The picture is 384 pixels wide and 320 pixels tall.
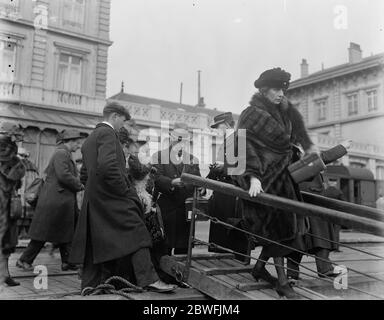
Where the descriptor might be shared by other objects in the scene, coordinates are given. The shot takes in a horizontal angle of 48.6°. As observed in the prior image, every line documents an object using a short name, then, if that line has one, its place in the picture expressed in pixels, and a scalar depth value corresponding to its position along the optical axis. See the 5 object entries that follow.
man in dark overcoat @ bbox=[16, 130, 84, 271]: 5.18
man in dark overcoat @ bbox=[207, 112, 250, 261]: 4.61
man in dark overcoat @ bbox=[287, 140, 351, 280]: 4.56
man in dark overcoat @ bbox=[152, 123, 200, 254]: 4.44
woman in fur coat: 3.35
